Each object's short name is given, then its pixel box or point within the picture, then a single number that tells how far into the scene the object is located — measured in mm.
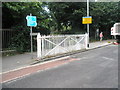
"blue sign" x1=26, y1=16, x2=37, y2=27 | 8367
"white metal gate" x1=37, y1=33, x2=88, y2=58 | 8878
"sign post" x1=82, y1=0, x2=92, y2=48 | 14227
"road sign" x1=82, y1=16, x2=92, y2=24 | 14227
